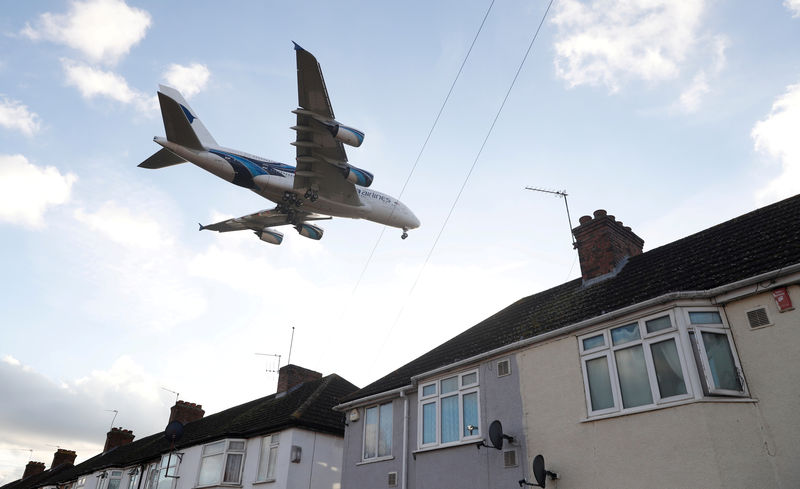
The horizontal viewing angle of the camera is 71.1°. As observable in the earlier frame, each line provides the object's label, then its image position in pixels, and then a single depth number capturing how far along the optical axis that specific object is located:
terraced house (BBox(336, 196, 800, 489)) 8.70
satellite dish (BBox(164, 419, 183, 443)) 14.80
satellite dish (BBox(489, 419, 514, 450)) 11.30
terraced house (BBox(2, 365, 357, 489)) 19.11
